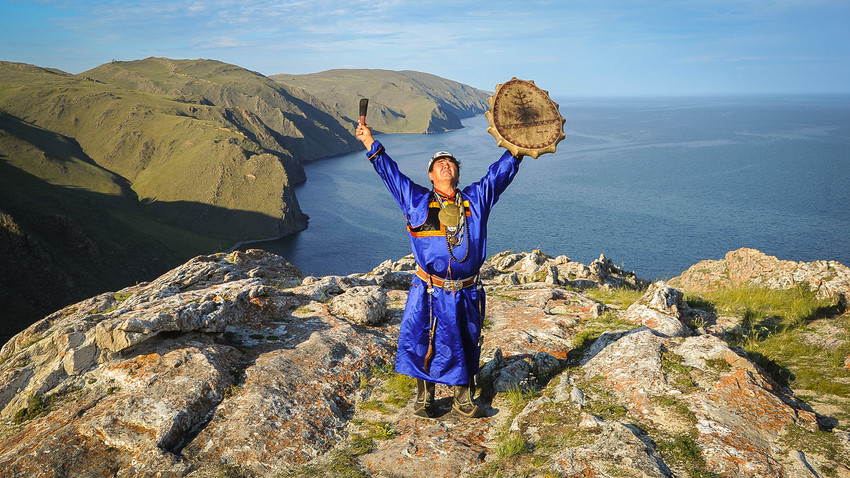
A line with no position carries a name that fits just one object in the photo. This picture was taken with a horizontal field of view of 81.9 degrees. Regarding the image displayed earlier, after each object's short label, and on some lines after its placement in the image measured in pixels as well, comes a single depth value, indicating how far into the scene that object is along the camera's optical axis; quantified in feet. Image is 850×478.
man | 20.27
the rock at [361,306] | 30.12
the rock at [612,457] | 14.84
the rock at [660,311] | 26.40
